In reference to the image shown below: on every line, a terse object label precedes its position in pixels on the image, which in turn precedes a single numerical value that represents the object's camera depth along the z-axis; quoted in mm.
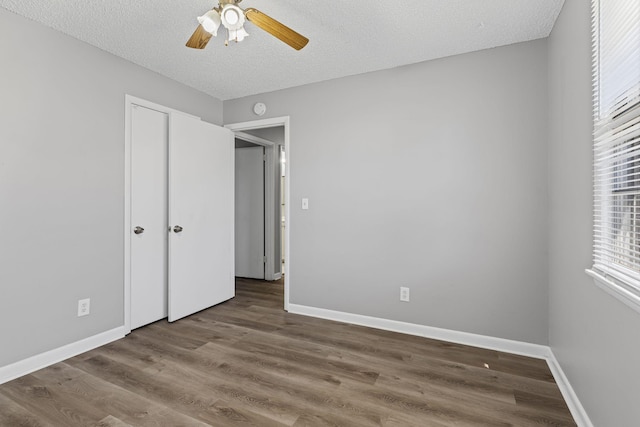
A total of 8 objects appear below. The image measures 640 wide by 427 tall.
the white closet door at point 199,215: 3172
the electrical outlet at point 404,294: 2902
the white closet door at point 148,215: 2926
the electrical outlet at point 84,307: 2500
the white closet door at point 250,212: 4949
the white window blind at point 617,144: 1199
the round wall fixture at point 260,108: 3617
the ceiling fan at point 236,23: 1666
